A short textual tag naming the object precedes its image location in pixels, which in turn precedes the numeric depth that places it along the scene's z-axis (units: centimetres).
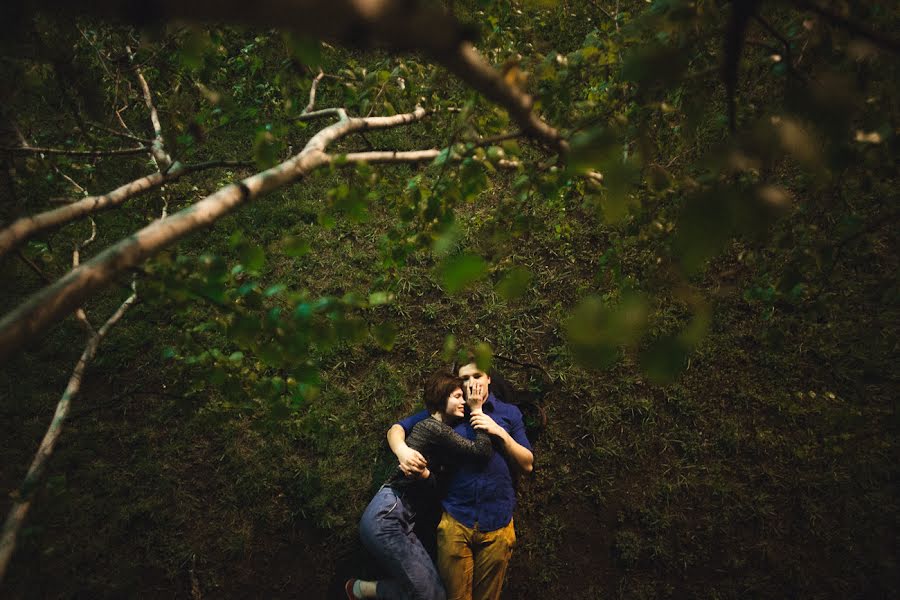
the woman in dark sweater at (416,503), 257
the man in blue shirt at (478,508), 263
